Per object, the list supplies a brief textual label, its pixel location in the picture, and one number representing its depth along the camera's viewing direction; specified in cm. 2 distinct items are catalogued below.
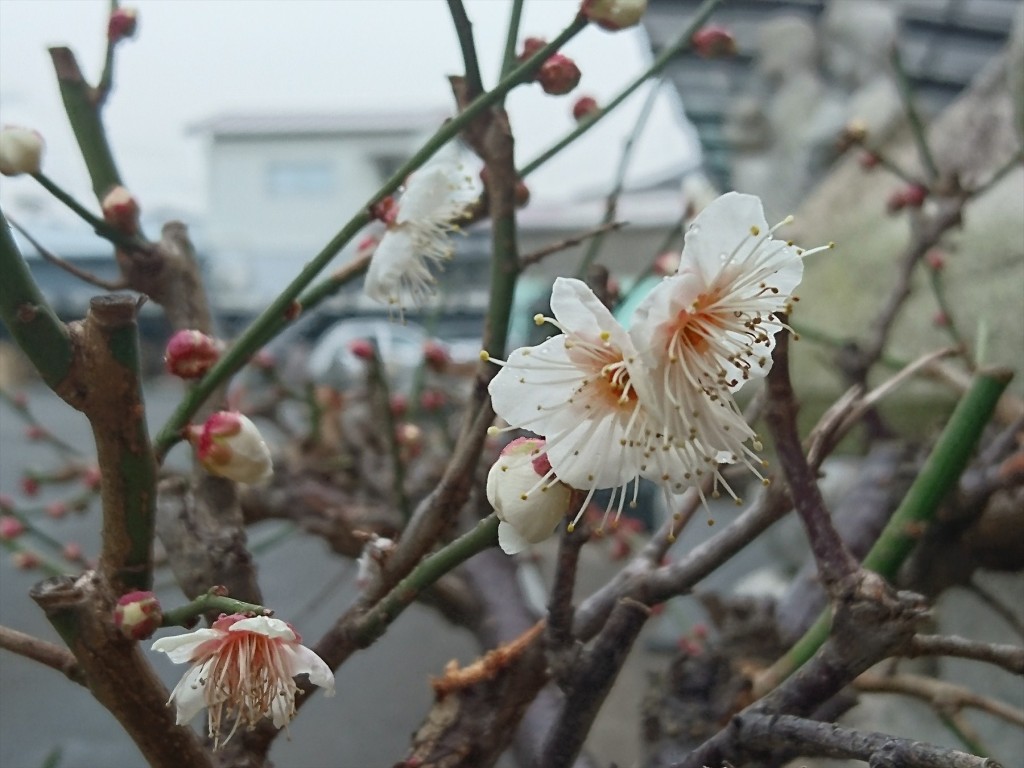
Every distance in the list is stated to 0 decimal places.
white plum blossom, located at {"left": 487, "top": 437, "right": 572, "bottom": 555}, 26
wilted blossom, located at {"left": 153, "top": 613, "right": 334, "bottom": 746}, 29
